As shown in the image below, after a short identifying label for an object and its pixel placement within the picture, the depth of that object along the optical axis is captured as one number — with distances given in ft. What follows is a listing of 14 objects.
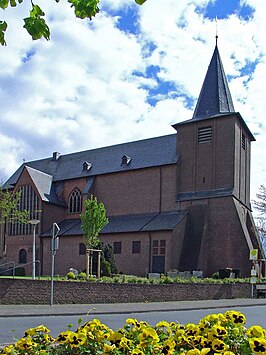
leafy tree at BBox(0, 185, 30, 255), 144.46
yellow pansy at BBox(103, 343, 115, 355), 15.90
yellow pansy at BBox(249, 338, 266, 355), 15.51
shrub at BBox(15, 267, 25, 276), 169.06
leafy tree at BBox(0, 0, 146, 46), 13.64
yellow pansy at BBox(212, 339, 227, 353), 16.32
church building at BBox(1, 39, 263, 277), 156.66
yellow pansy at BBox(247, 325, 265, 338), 17.17
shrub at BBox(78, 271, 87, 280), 107.04
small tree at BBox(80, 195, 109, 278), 127.34
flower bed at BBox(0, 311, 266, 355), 16.14
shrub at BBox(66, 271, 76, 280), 105.50
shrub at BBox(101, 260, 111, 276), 125.08
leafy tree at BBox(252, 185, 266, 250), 212.23
